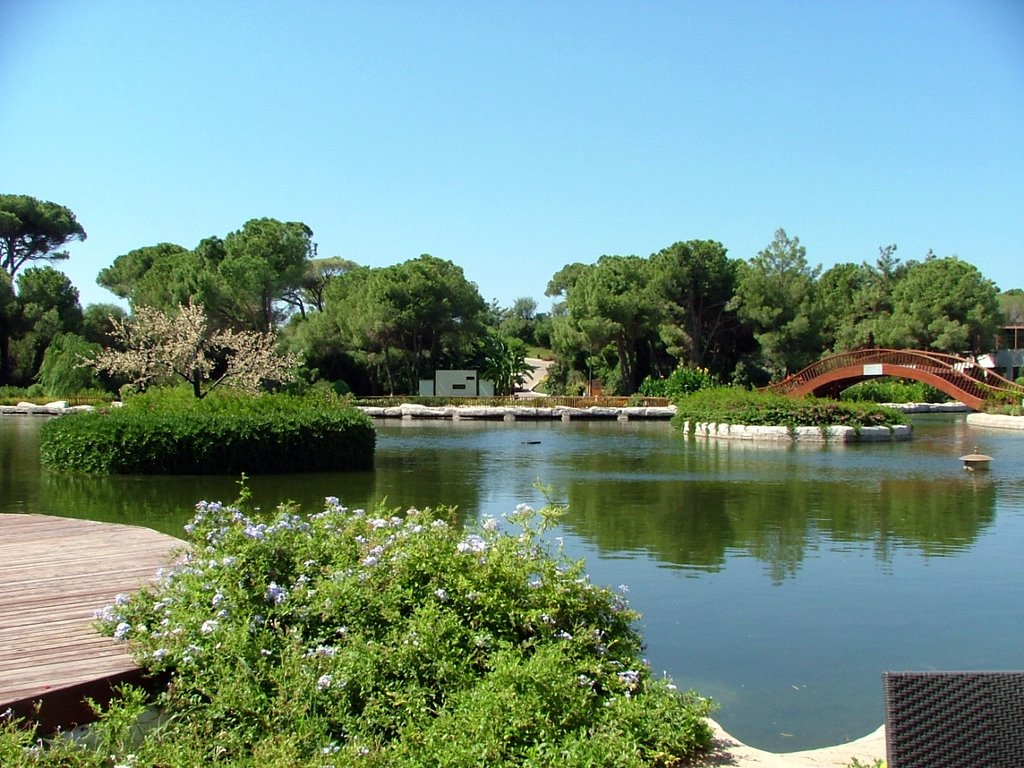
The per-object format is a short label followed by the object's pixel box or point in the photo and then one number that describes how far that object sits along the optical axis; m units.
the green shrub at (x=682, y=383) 41.59
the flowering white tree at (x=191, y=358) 22.16
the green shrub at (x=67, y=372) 42.12
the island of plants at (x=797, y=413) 25.98
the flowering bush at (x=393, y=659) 3.85
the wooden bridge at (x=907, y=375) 34.75
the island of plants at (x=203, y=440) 16.08
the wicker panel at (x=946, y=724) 2.75
